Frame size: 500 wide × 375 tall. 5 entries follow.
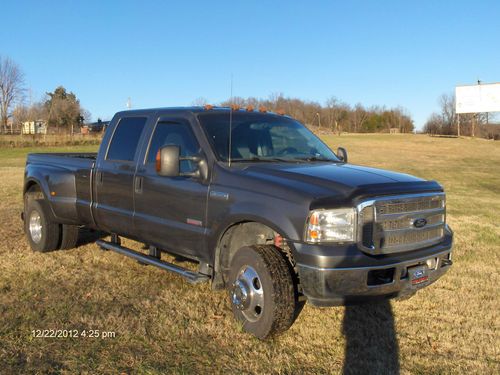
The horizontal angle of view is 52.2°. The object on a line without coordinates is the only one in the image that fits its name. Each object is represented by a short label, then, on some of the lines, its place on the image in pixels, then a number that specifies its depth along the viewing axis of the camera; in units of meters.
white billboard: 61.53
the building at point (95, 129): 50.03
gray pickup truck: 3.77
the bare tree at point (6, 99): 80.12
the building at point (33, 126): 73.96
